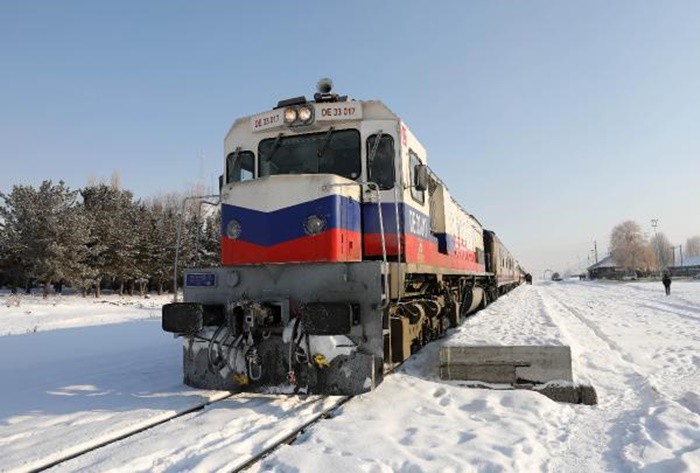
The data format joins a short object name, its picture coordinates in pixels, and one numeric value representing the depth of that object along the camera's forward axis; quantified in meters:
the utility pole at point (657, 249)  97.06
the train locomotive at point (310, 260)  5.43
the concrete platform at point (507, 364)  5.73
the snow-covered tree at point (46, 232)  32.03
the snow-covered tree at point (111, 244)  37.78
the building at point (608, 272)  85.88
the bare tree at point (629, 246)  90.50
